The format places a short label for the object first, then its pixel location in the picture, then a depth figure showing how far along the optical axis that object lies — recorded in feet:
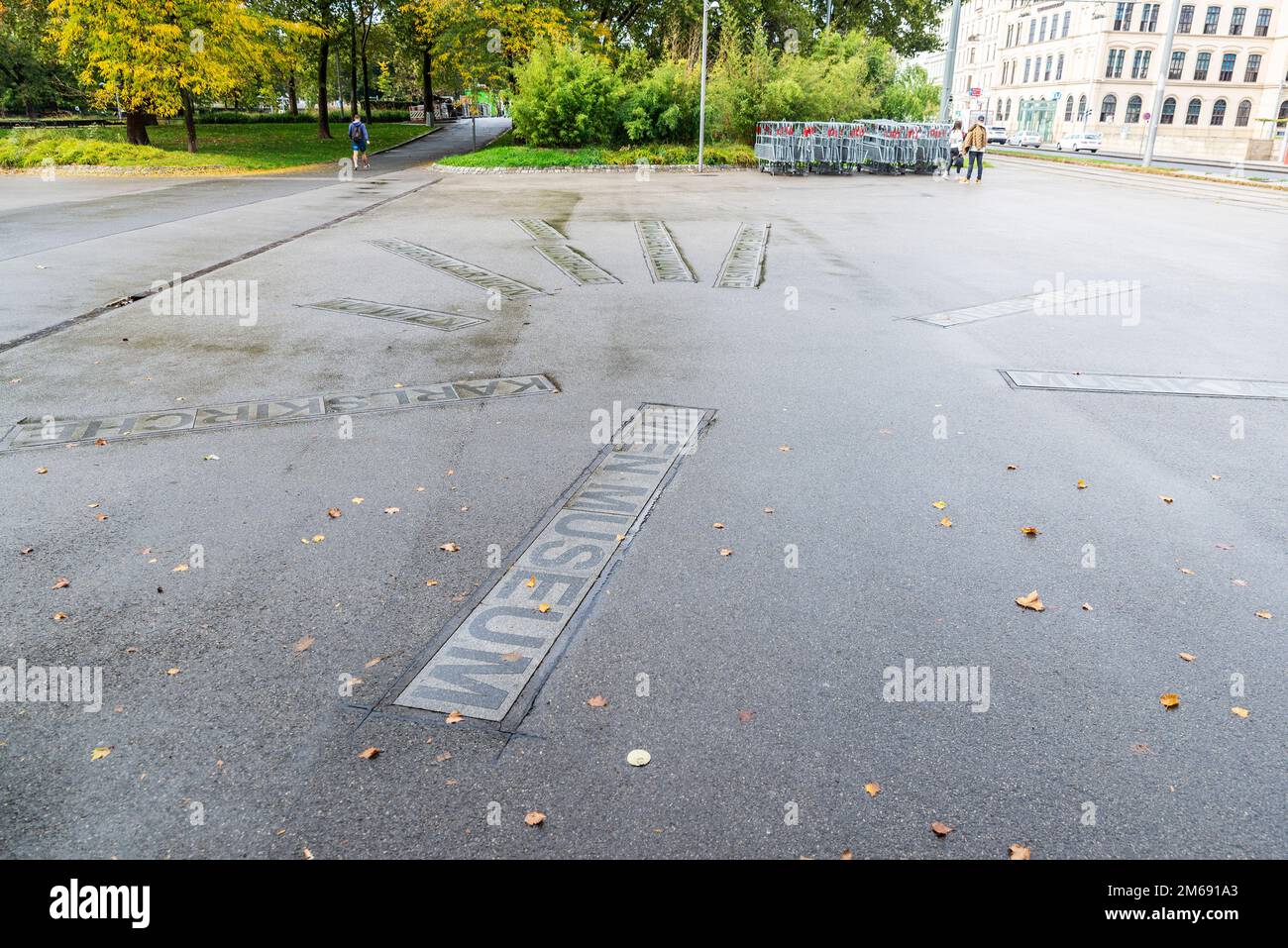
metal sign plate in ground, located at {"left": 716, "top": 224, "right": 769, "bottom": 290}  41.32
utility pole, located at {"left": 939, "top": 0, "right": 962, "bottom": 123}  106.11
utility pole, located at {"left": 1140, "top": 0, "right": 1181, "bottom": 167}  108.79
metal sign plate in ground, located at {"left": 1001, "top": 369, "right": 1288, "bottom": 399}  25.79
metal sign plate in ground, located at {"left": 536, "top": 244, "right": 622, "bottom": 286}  41.98
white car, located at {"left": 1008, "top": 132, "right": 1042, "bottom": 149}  223.71
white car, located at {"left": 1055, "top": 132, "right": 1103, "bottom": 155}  196.44
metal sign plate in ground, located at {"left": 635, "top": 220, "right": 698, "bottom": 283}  42.63
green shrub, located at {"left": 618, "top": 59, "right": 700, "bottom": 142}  112.06
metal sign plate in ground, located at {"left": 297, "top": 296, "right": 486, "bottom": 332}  33.37
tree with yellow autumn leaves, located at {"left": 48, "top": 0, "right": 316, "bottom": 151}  94.27
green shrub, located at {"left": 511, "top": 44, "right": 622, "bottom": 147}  110.11
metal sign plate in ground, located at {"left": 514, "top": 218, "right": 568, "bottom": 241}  53.83
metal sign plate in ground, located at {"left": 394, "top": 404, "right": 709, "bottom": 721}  12.29
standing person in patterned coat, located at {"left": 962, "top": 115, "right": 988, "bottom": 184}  87.56
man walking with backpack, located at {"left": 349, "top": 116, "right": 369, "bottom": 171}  98.61
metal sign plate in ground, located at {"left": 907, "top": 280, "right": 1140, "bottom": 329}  34.53
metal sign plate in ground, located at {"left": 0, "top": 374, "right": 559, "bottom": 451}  22.12
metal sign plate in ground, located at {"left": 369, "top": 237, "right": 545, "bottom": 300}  39.25
